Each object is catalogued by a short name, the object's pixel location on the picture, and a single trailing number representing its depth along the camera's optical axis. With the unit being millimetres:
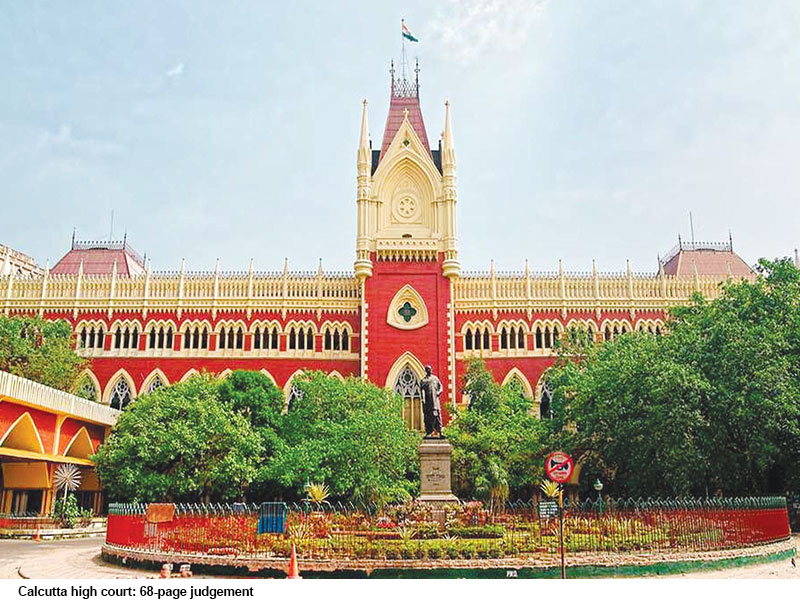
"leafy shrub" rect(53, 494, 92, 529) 33375
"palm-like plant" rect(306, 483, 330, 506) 29359
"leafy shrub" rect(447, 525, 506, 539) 19297
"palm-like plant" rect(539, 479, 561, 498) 31731
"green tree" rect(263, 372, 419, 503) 32438
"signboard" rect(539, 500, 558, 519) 18266
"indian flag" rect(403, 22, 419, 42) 47812
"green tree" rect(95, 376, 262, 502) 32594
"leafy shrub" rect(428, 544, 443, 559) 17016
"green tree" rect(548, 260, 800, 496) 27766
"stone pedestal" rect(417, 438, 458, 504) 23156
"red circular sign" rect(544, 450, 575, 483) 15773
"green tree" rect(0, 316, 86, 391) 40938
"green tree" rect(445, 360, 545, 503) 35156
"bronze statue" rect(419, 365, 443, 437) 24250
